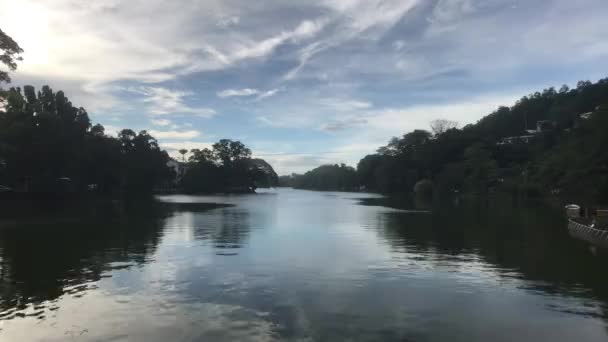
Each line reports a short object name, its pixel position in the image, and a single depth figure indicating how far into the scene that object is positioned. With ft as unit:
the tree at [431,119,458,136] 453.41
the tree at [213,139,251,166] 504.02
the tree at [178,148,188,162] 554.26
